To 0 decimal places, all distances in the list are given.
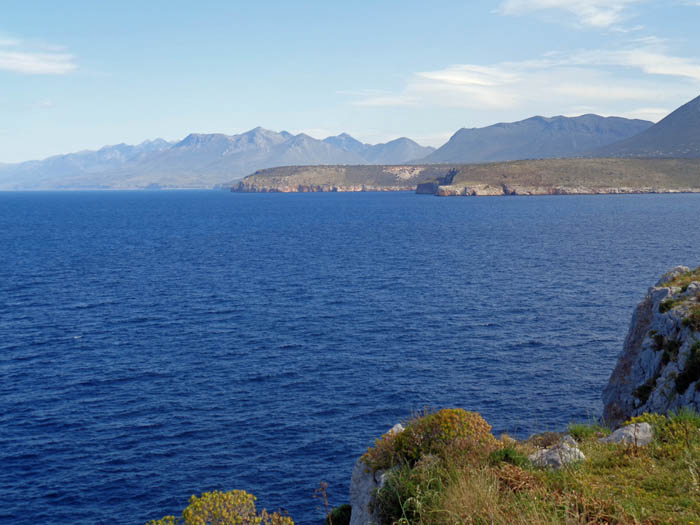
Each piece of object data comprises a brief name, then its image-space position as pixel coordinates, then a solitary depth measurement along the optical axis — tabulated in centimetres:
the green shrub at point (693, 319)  2531
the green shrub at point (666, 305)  2811
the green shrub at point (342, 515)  1941
